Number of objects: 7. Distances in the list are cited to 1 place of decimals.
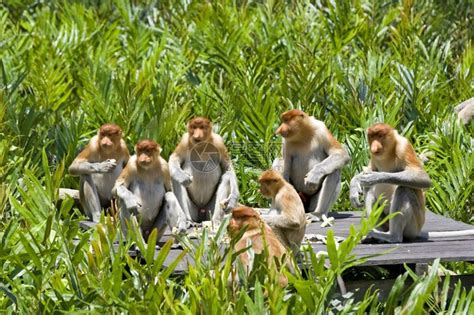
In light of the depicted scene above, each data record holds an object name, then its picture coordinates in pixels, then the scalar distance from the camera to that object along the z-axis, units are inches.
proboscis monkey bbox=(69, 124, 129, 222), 596.1
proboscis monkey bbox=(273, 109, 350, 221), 601.9
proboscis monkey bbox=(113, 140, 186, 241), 532.4
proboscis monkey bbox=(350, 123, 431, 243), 527.8
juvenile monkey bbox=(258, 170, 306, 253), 509.4
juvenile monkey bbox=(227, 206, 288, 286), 454.9
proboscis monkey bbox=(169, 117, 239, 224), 597.6
